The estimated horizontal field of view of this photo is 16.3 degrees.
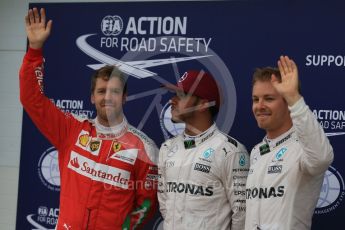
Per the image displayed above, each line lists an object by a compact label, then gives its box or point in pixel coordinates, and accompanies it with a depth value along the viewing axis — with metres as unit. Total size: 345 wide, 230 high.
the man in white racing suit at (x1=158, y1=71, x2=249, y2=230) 6.36
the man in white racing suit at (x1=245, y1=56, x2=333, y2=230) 5.35
